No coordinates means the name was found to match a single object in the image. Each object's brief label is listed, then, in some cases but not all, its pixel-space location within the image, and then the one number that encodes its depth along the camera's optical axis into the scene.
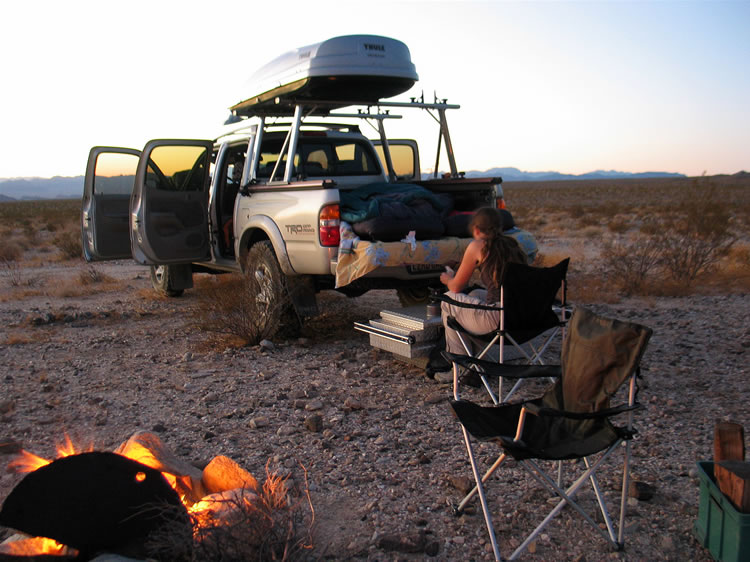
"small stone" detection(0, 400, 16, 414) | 4.34
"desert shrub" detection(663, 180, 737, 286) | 9.23
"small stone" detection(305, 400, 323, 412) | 4.33
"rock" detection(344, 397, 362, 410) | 4.33
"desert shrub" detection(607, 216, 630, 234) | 19.48
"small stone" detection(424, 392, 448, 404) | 4.44
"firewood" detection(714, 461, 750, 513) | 2.38
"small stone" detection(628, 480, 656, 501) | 3.07
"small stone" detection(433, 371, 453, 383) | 4.81
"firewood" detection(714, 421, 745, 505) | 2.64
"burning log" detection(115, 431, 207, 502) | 2.90
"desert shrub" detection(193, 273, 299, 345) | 5.94
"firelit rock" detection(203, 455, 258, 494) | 2.84
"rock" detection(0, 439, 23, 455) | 3.71
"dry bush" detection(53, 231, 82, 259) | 15.73
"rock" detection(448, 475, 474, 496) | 3.16
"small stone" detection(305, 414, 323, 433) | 3.98
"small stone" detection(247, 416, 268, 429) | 4.05
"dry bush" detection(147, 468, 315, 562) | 2.27
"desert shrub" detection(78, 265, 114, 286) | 10.81
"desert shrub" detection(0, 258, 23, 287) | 10.95
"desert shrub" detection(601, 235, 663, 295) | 8.73
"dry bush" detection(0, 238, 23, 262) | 15.57
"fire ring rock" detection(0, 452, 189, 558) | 2.25
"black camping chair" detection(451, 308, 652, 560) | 2.53
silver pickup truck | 5.62
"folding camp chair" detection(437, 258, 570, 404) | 4.07
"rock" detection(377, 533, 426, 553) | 2.66
